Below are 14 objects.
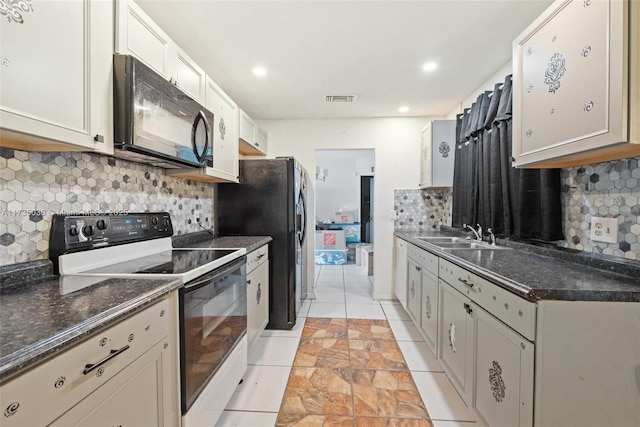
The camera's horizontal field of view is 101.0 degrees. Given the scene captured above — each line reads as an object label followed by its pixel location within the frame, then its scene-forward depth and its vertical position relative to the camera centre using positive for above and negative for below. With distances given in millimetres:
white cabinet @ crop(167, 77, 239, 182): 1924 +577
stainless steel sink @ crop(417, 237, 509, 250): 2166 -275
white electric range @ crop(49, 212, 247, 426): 1122 -299
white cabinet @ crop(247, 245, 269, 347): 1977 -666
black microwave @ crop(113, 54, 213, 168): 1146 +468
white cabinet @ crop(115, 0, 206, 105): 1169 +841
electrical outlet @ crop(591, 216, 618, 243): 1278 -82
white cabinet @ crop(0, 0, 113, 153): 802 +464
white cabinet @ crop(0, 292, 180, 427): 560 -454
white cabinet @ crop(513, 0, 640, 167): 925 +534
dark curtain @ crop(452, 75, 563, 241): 1585 +218
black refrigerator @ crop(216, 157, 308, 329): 2555 -41
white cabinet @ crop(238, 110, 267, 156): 2613 +813
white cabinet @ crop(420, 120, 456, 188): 2904 +665
